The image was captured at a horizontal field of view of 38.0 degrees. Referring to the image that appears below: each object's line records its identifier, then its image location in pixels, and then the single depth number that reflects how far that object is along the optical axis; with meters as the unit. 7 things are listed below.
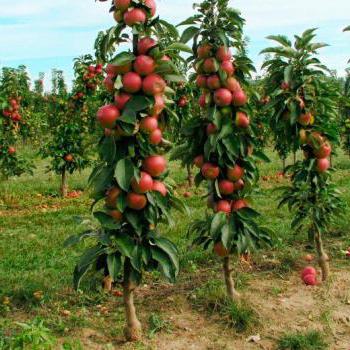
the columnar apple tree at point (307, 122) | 5.16
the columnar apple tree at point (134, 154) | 3.71
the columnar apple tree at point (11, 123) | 10.92
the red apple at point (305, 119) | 5.20
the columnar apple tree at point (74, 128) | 11.84
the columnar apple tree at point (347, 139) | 17.08
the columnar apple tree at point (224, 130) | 4.51
